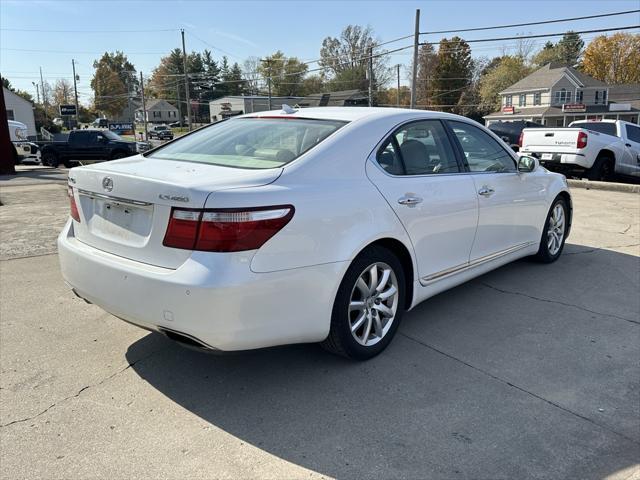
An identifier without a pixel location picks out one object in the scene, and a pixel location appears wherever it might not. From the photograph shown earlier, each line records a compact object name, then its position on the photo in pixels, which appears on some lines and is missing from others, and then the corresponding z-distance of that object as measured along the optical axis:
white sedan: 2.68
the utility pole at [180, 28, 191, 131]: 48.50
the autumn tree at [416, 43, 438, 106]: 78.12
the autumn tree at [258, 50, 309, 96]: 91.93
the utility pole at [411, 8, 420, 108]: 29.52
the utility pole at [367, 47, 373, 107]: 38.07
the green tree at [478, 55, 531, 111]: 77.25
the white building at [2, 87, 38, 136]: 65.69
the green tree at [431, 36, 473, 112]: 76.56
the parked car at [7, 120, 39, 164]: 26.36
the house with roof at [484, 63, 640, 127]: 57.00
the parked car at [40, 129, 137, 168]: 22.72
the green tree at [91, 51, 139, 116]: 102.25
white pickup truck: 12.89
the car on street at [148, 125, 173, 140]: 65.94
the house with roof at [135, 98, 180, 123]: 114.81
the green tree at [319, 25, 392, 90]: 77.12
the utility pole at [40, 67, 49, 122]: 87.76
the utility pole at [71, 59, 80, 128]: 79.74
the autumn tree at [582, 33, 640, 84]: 76.50
